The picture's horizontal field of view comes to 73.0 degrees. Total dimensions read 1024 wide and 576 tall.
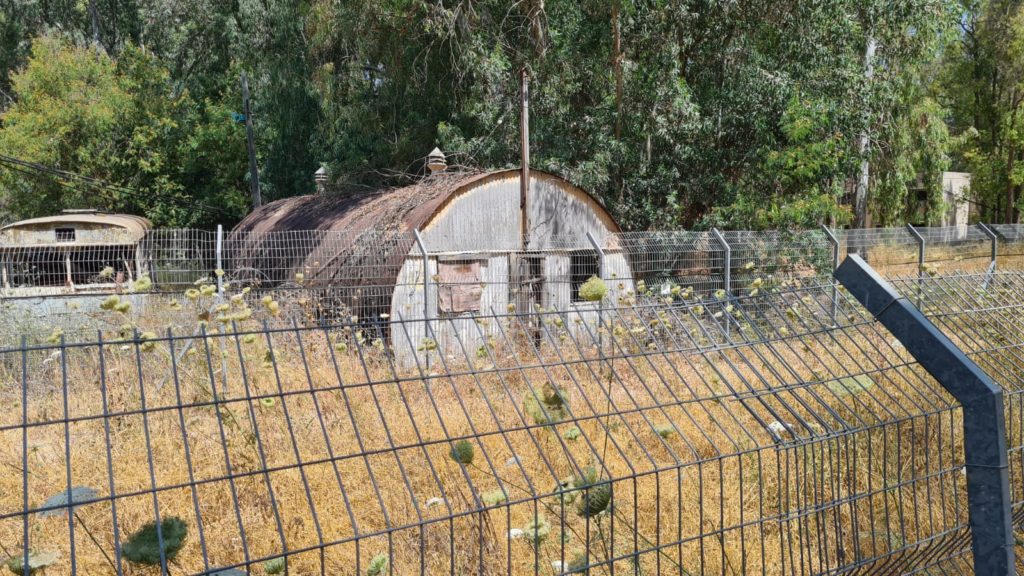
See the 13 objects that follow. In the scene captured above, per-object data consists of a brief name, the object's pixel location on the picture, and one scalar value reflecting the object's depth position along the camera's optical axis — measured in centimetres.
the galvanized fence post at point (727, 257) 933
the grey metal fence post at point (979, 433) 236
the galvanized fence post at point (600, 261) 916
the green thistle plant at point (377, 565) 254
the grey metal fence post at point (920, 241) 1136
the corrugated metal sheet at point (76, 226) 1822
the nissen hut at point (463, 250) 909
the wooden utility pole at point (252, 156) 2475
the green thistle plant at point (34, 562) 208
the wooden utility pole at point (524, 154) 945
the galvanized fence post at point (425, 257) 806
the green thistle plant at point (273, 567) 234
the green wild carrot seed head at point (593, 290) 310
